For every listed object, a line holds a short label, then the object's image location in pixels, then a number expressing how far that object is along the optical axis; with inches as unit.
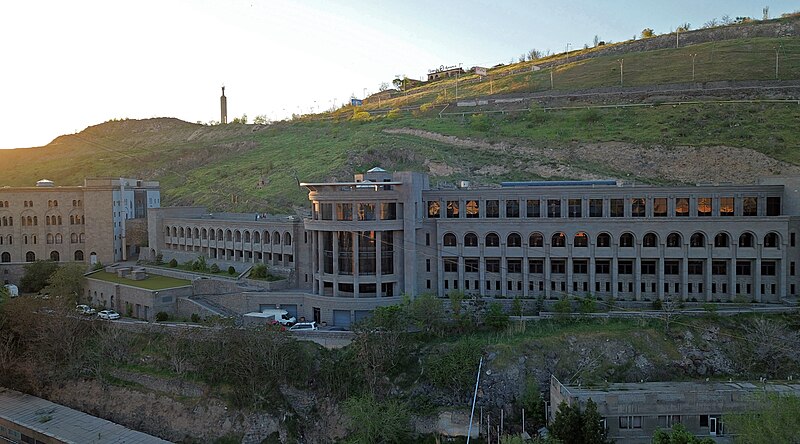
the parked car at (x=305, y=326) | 1964.8
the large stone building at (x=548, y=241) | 1926.7
